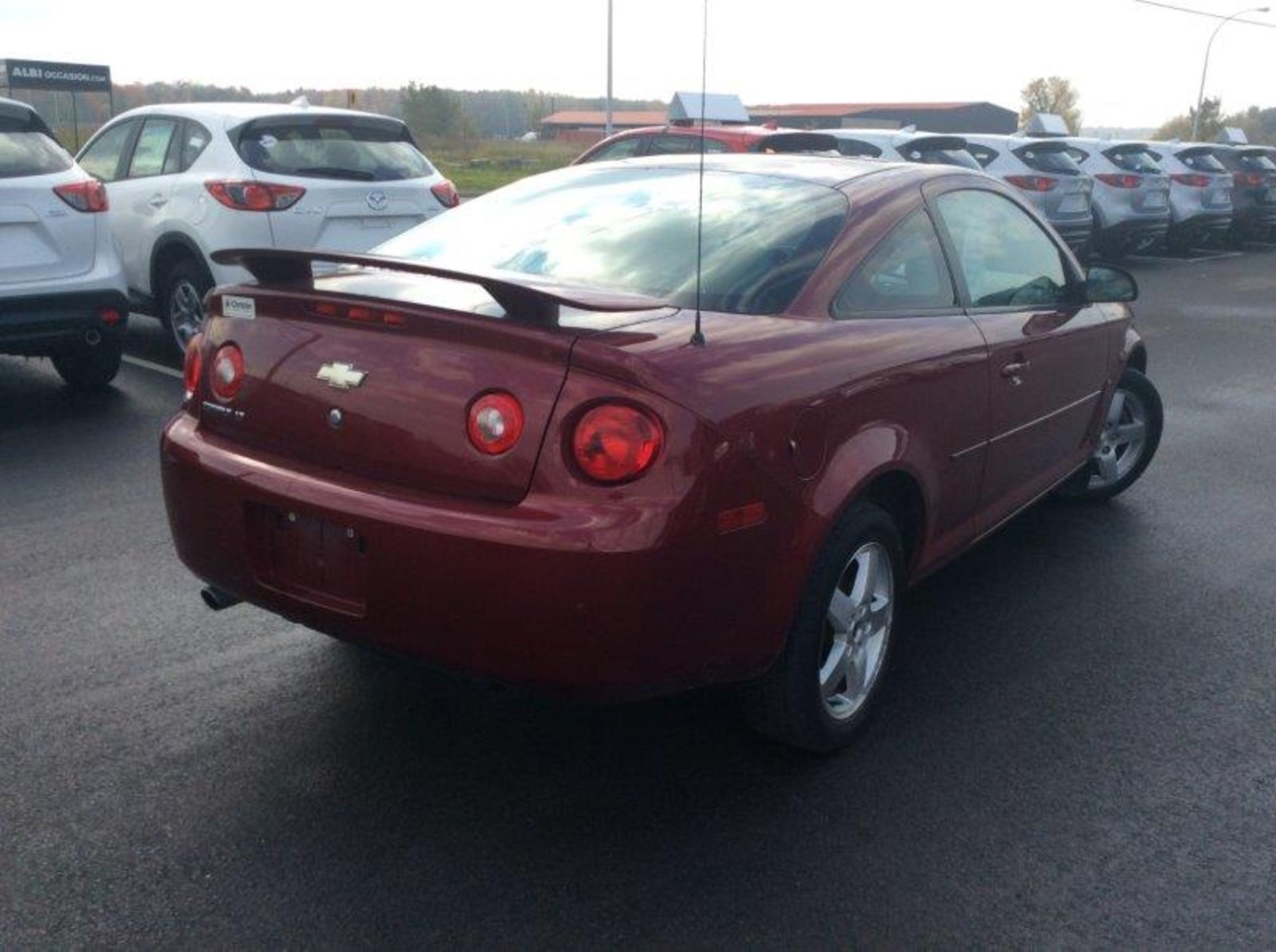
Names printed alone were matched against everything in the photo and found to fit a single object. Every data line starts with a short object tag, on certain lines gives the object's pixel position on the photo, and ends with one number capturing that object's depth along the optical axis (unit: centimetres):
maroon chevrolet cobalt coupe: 281
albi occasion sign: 2567
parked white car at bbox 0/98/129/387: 665
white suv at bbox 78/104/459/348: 793
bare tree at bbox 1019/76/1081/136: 8900
